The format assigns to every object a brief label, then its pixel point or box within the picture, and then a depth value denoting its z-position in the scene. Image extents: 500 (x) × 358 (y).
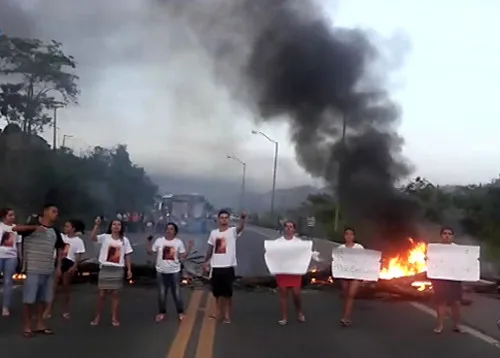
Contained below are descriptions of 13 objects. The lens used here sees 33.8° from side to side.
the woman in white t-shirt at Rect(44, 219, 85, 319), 11.79
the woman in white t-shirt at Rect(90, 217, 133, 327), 11.02
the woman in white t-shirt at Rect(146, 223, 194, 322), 11.54
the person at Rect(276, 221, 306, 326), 11.70
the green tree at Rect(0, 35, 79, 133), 33.09
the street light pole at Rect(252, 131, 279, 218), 46.93
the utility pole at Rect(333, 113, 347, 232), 24.27
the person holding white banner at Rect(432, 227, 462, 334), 10.90
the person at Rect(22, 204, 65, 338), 9.58
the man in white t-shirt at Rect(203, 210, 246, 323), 11.34
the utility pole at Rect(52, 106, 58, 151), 37.65
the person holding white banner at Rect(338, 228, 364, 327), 11.26
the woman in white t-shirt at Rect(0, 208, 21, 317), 11.66
